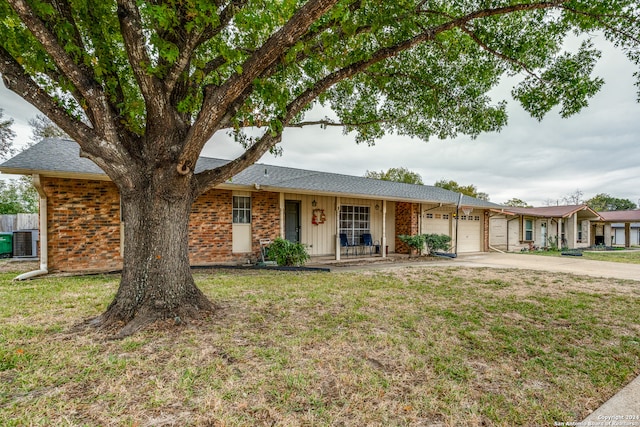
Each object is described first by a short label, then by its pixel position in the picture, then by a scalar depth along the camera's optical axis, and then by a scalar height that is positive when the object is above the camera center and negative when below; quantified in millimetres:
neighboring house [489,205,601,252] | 17578 -631
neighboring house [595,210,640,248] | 24236 -944
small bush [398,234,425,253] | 12508 -1001
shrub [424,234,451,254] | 13000 -1084
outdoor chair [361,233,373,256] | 12578 -1002
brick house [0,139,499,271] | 7391 +176
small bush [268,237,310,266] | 8836 -1081
